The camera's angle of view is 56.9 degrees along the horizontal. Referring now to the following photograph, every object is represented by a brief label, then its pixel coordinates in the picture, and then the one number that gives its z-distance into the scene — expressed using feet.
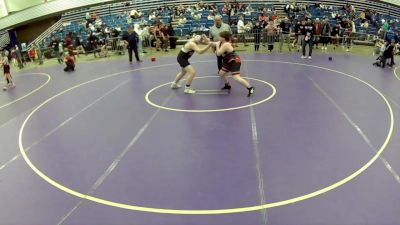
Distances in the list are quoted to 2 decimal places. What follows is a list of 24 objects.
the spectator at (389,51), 41.63
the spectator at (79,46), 63.74
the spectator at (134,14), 74.69
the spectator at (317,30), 54.19
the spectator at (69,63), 49.68
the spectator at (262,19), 61.05
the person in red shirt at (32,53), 63.10
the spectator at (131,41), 51.19
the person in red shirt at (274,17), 62.59
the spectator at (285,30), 55.59
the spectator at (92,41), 62.13
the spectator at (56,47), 58.18
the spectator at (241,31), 61.05
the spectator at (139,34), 57.93
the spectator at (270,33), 55.92
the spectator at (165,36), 59.72
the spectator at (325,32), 54.24
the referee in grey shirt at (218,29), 39.91
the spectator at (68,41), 58.03
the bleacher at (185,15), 64.49
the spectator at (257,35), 56.44
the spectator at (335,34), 56.03
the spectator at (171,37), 60.29
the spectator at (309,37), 48.85
